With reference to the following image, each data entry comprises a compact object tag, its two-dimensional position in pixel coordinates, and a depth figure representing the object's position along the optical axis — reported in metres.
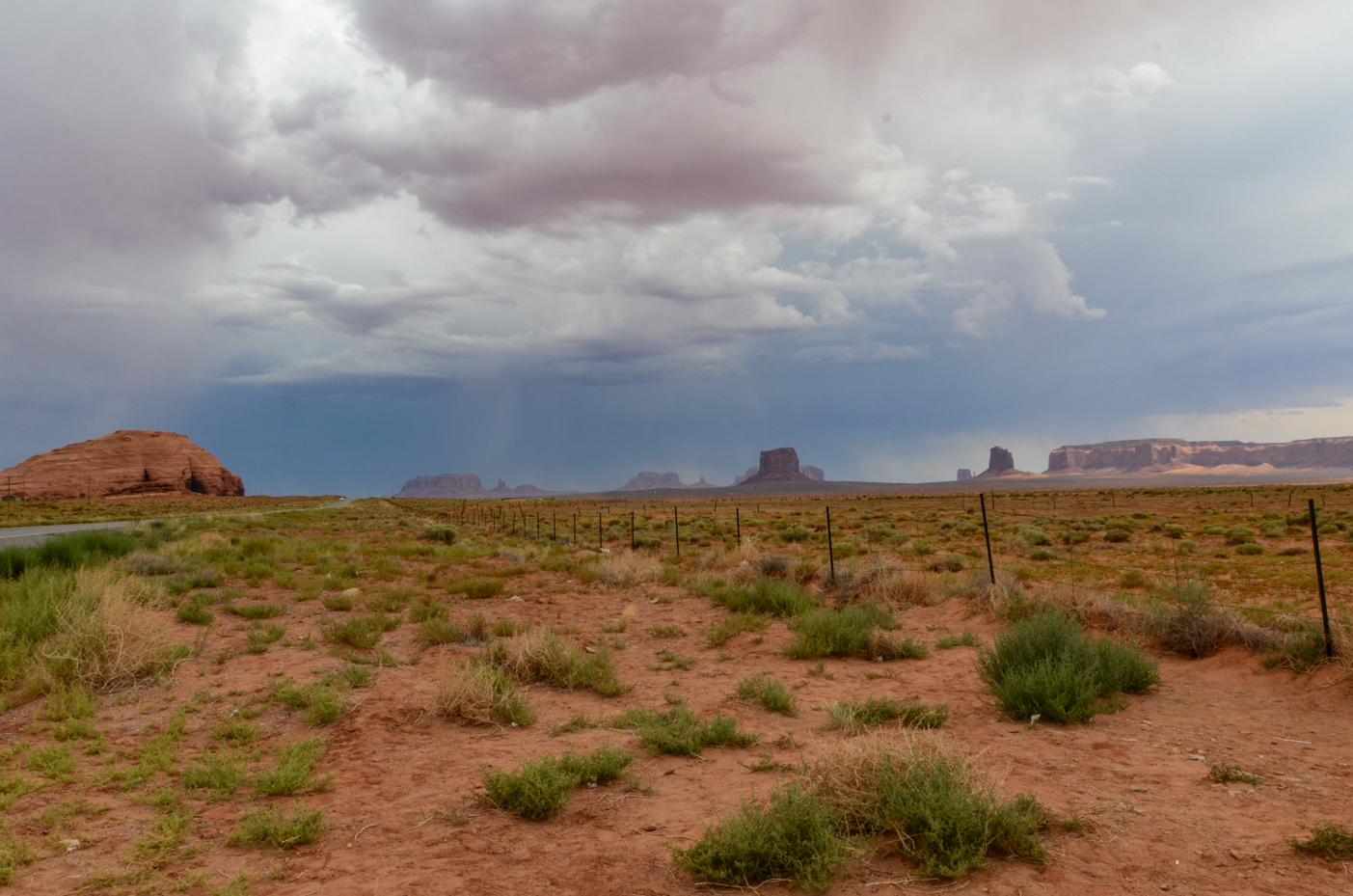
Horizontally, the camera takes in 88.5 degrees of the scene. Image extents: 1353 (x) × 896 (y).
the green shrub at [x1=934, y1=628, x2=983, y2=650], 11.18
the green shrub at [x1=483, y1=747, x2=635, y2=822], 5.61
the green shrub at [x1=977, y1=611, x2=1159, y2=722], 7.56
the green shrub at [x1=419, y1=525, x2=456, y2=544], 30.25
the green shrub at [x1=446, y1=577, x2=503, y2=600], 16.48
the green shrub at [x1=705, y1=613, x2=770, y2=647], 12.39
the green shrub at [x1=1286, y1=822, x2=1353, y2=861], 4.41
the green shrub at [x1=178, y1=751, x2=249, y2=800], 6.08
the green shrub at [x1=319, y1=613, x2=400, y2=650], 11.50
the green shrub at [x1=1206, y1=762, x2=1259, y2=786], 5.76
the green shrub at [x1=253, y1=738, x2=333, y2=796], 6.04
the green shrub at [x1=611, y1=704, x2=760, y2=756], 6.95
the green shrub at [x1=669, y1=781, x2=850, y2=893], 4.36
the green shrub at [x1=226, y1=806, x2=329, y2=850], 5.13
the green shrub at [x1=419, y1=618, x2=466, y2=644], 11.72
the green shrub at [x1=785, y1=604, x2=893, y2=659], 11.13
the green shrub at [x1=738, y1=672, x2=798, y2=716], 8.27
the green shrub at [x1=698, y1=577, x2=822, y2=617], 14.33
